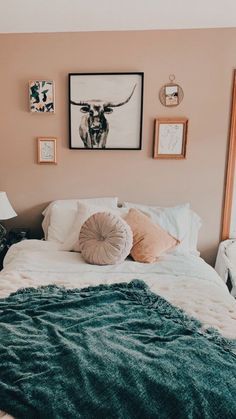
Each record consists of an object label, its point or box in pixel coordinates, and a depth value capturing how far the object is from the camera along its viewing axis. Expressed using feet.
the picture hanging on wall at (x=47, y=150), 8.78
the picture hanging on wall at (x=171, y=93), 8.27
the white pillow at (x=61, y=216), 8.02
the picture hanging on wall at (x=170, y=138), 8.38
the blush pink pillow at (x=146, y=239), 6.99
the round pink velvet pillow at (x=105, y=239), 6.64
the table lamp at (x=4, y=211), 8.07
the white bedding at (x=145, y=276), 4.68
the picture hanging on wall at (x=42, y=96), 8.51
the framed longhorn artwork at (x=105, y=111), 8.36
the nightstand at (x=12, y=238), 8.20
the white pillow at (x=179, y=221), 7.90
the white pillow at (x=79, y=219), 7.67
